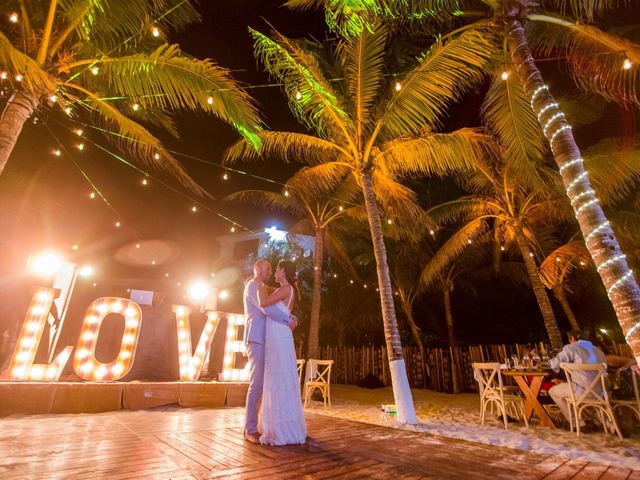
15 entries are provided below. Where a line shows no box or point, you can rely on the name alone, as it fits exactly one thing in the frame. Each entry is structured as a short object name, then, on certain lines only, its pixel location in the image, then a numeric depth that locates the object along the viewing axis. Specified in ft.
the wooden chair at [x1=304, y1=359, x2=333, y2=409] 26.22
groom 11.68
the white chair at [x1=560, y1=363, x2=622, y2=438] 15.97
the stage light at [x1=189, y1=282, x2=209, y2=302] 32.79
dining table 18.54
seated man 17.65
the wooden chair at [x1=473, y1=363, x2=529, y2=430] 18.34
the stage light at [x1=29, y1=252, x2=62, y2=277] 20.63
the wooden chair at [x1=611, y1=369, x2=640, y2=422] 16.74
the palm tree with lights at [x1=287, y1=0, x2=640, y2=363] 11.91
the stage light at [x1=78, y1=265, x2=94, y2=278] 36.51
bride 11.08
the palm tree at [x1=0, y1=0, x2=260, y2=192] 15.88
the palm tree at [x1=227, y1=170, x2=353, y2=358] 35.96
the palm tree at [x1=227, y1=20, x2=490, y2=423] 21.40
